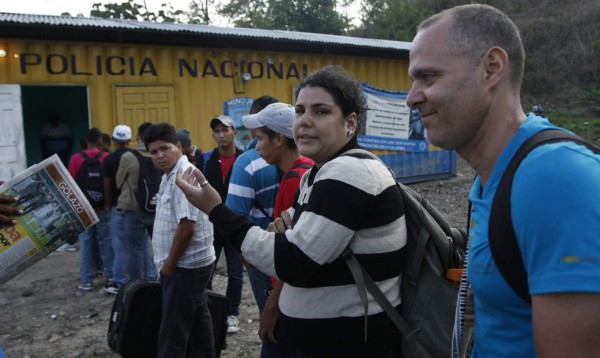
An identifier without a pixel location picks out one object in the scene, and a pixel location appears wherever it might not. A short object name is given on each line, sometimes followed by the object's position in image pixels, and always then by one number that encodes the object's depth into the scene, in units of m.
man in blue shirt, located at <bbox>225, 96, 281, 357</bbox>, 3.44
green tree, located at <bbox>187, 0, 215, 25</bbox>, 33.68
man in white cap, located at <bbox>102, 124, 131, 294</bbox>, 5.59
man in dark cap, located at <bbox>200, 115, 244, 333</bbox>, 4.65
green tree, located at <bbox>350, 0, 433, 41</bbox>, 26.58
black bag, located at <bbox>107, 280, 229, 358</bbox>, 3.30
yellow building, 7.60
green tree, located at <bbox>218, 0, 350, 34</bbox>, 25.47
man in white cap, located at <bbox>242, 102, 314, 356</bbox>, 2.73
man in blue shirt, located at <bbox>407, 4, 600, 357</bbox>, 0.88
